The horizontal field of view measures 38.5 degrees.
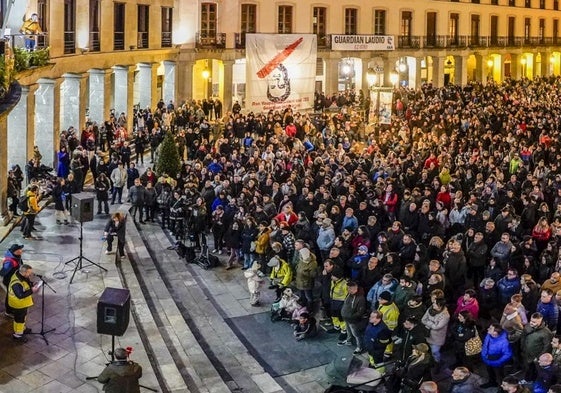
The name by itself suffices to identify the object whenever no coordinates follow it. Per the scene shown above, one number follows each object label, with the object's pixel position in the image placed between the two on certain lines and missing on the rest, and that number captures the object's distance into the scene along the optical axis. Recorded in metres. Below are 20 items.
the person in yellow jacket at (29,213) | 20.34
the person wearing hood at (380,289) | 14.32
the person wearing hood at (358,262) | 15.92
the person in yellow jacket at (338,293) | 15.06
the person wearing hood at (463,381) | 11.34
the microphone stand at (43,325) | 14.06
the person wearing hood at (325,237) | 17.89
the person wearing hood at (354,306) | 14.09
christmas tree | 25.33
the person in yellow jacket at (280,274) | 16.39
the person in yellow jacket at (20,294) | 13.54
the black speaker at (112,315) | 12.10
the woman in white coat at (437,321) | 13.28
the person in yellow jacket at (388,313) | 13.57
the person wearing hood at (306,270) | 15.93
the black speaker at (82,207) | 17.70
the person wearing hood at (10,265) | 14.17
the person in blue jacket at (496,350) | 12.63
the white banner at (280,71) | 37.75
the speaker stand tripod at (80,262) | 17.95
